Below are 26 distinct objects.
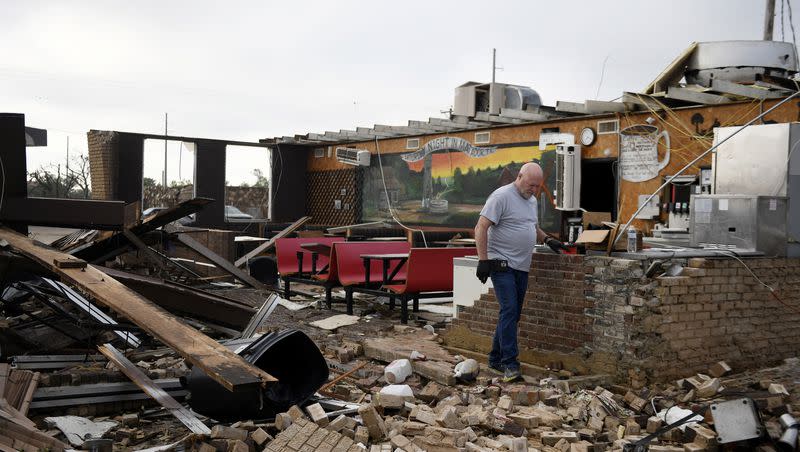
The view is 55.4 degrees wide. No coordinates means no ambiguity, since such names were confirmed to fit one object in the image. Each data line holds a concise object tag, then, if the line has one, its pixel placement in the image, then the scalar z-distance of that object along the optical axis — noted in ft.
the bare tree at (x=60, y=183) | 123.04
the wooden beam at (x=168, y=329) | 13.25
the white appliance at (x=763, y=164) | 23.91
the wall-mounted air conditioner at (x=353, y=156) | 65.21
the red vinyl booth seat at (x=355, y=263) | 34.68
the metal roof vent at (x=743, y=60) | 42.93
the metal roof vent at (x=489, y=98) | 60.90
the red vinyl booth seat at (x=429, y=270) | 31.27
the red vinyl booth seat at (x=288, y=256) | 39.63
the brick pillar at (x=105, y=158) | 62.59
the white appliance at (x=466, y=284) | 24.75
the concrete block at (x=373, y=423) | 15.29
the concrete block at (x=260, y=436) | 14.25
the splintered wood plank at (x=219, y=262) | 36.94
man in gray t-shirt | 20.94
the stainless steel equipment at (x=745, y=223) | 23.34
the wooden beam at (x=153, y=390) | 15.65
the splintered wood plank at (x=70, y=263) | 19.71
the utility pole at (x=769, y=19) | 73.26
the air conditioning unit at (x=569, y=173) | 46.26
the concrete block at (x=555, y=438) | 15.61
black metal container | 15.55
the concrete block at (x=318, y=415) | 15.34
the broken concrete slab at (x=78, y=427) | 15.37
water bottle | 20.84
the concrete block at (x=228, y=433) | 14.28
